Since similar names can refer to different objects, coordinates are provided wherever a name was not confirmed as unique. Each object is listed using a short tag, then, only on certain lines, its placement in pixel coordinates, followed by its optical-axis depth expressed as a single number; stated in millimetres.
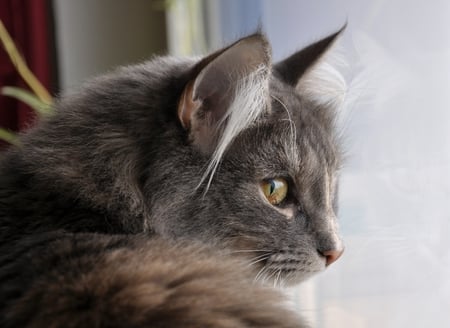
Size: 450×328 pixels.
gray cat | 553
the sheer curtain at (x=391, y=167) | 656
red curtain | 1109
